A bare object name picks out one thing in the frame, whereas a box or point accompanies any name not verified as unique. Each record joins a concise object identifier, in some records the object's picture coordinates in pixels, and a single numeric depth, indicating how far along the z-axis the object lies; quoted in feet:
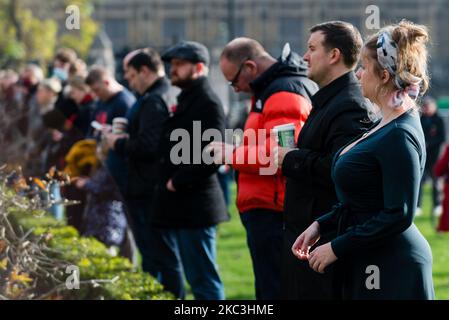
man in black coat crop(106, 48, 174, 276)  43.27
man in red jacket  32.48
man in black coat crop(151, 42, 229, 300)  39.25
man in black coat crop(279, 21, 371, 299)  27.94
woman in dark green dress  22.58
